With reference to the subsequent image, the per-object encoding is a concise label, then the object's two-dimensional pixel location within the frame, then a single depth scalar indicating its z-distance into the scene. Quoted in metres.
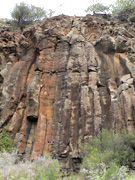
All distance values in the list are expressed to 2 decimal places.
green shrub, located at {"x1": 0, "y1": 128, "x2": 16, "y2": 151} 14.08
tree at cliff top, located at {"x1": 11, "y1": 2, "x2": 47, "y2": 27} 29.03
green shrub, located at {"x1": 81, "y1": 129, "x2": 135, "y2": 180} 9.09
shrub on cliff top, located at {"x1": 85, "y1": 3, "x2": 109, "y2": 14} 29.06
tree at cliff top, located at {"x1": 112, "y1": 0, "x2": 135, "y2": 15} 25.79
